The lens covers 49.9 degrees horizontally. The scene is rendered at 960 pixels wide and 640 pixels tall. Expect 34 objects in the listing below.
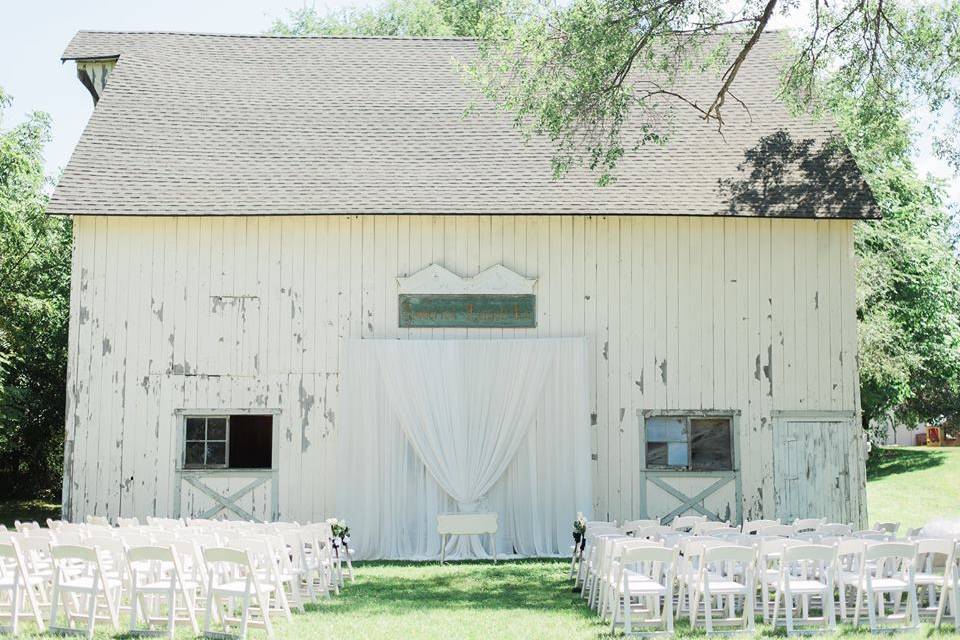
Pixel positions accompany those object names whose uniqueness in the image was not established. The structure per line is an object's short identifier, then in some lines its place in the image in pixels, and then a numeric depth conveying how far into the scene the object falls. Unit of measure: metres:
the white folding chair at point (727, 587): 9.70
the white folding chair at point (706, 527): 12.59
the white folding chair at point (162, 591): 9.33
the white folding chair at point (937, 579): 9.97
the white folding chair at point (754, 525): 12.98
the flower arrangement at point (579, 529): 13.76
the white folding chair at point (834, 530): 12.29
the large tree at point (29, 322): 22.30
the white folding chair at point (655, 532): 11.95
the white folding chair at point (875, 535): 11.37
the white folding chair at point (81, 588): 9.30
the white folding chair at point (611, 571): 10.08
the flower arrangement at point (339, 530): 13.99
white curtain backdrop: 16.70
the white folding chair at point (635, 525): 12.71
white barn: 16.88
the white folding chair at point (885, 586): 9.77
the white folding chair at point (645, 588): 9.62
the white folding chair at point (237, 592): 9.18
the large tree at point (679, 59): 14.71
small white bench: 15.80
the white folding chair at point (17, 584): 9.57
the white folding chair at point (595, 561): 11.33
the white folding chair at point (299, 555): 11.59
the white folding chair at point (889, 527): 12.59
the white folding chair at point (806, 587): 9.71
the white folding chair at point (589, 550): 12.33
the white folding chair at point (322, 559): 12.09
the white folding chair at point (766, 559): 10.09
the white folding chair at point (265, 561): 9.94
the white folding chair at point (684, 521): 13.39
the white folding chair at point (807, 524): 12.98
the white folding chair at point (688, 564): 10.05
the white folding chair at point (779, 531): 12.05
